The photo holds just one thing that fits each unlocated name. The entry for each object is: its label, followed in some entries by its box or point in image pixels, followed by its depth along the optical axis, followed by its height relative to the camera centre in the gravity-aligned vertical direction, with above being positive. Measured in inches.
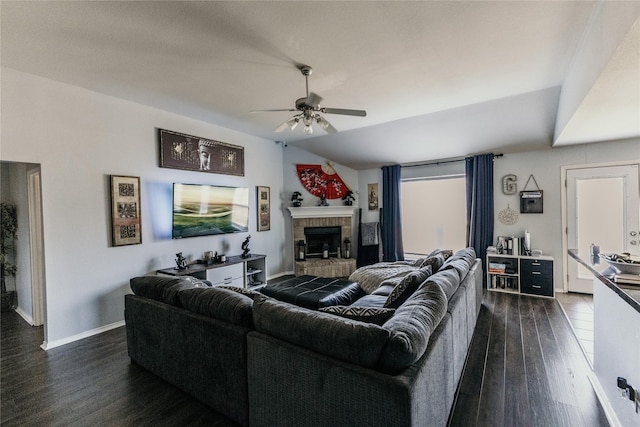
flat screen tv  165.3 +0.6
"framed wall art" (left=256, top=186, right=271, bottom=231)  223.0 +1.7
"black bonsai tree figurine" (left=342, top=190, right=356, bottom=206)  257.0 +9.3
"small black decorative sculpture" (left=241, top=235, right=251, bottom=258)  198.5 -27.8
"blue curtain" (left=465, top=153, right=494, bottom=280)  200.5 +0.4
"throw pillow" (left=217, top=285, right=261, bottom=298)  86.8 -26.6
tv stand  157.3 -39.0
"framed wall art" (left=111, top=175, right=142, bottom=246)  139.3 +1.1
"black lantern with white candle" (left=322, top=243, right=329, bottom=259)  246.8 -38.1
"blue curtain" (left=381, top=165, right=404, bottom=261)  241.8 -7.8
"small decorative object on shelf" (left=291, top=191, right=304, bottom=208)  243.9 +8.9
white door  162.2 -6.1
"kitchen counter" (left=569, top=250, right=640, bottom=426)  59.9 -35.4
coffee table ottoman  123.6 -39.9
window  223.9 -7.3
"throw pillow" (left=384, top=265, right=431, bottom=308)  89.2 -27.2
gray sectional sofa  51.6 -32.8
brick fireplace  231.9 -24.7
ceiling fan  105.4 +38.9
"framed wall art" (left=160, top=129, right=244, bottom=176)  162.9 +36.9
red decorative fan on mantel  251.0 +25.5
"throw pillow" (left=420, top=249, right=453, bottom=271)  120.7 -25.2
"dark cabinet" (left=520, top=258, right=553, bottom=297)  170.9 -45.3
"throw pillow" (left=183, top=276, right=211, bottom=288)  101.0 -27.3
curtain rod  208.1 +36.1
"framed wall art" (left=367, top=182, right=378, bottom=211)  257.0 +11.6
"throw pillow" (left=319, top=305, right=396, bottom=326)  68.8 -27.0
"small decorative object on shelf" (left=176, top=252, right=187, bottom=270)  157.0 -29.1
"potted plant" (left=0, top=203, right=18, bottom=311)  152.9 -17.5
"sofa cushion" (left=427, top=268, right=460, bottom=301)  85.0 -24.1
